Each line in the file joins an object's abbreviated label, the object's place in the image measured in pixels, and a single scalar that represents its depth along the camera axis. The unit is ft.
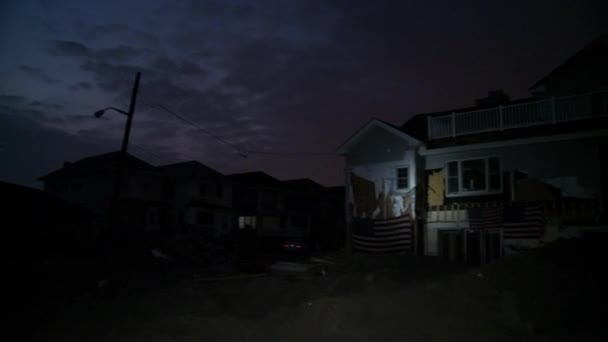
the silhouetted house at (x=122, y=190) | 123.86
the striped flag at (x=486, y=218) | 60.29
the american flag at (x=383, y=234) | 67.17
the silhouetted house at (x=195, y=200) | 132.16
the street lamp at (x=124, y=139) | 71.61
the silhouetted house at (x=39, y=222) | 81.92
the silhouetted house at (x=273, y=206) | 154.81
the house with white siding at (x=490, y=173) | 56.59
